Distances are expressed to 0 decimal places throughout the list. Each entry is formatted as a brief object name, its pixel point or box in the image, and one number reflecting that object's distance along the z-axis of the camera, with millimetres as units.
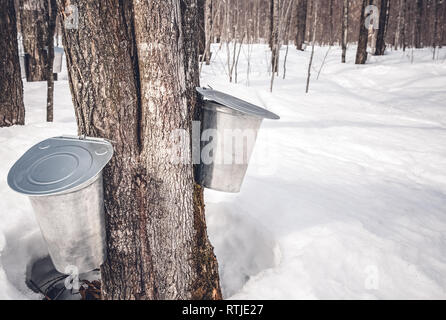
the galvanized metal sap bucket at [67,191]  1053
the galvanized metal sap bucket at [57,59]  4855
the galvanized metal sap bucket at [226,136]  1404
